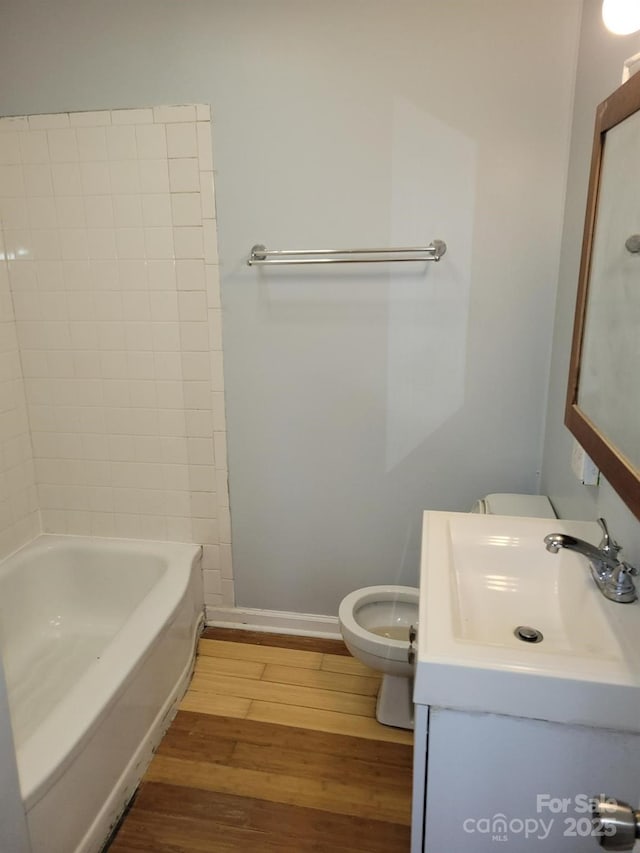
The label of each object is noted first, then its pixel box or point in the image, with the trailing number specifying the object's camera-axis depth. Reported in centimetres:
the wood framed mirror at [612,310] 109
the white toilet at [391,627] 188
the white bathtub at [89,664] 144
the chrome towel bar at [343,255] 199
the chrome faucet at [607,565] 117
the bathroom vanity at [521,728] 97
